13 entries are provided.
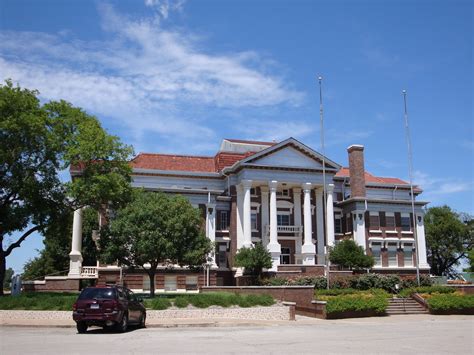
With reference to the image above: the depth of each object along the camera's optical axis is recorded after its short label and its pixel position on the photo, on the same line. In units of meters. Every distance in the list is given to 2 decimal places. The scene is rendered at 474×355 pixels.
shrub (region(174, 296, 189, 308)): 27.97
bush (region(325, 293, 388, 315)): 29.50
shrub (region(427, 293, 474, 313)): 32.81
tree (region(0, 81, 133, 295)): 30.36
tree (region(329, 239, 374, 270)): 48.59
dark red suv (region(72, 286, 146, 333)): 18.92
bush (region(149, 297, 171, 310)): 27.22
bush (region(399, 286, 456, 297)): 36.28
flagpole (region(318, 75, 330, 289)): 38.73
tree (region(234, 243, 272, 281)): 44.69
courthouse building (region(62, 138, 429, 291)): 49.62
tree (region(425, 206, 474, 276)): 73.44
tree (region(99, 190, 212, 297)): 35.09
